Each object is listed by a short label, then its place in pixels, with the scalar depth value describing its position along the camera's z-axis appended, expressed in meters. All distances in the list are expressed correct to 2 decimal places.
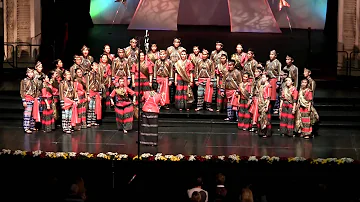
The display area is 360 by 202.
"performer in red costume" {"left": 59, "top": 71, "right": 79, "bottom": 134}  19.62
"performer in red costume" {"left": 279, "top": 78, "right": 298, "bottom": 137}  19.22
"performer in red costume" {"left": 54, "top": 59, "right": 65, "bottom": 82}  20.12
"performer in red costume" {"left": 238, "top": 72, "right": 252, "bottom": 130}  19.86
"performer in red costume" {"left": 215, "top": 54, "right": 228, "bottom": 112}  20.75
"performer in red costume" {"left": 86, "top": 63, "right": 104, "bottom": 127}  20.22
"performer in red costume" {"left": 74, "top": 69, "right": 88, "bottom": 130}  19.94
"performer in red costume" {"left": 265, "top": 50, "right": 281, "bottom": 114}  20.39
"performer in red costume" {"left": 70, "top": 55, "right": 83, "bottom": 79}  20.28
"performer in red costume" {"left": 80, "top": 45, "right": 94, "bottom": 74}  20.73
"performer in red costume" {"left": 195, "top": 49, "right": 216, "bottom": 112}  20.84
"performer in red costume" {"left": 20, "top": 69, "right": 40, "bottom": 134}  19.53
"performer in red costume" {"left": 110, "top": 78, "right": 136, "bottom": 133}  19.72
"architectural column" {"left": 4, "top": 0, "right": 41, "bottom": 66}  24.12
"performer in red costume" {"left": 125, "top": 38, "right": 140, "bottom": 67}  21.12
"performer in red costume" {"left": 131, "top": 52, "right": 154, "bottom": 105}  20.95
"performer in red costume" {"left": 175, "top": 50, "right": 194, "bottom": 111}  20.77
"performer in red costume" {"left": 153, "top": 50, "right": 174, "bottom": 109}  20.91
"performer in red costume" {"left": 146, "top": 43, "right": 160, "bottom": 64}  21.12
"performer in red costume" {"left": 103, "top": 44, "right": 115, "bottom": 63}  21.14
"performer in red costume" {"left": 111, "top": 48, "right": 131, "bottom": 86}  20.83
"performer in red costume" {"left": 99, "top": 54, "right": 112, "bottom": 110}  20.66
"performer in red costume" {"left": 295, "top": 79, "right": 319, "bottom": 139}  19.14
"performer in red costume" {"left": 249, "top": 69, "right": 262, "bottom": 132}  19.48
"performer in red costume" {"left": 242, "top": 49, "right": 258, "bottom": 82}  20.45
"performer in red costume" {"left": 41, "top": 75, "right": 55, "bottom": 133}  19.67
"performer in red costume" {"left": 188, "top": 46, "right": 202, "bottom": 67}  20.91
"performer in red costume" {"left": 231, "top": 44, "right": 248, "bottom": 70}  20.98
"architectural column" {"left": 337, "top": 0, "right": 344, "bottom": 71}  23.38
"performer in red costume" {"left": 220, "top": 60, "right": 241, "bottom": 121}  20.30
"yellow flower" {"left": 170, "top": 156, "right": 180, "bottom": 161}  16.61
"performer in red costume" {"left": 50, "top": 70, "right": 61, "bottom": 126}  20.03
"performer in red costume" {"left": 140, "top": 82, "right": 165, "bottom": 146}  18.38
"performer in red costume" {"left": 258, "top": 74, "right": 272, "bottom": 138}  19.31
